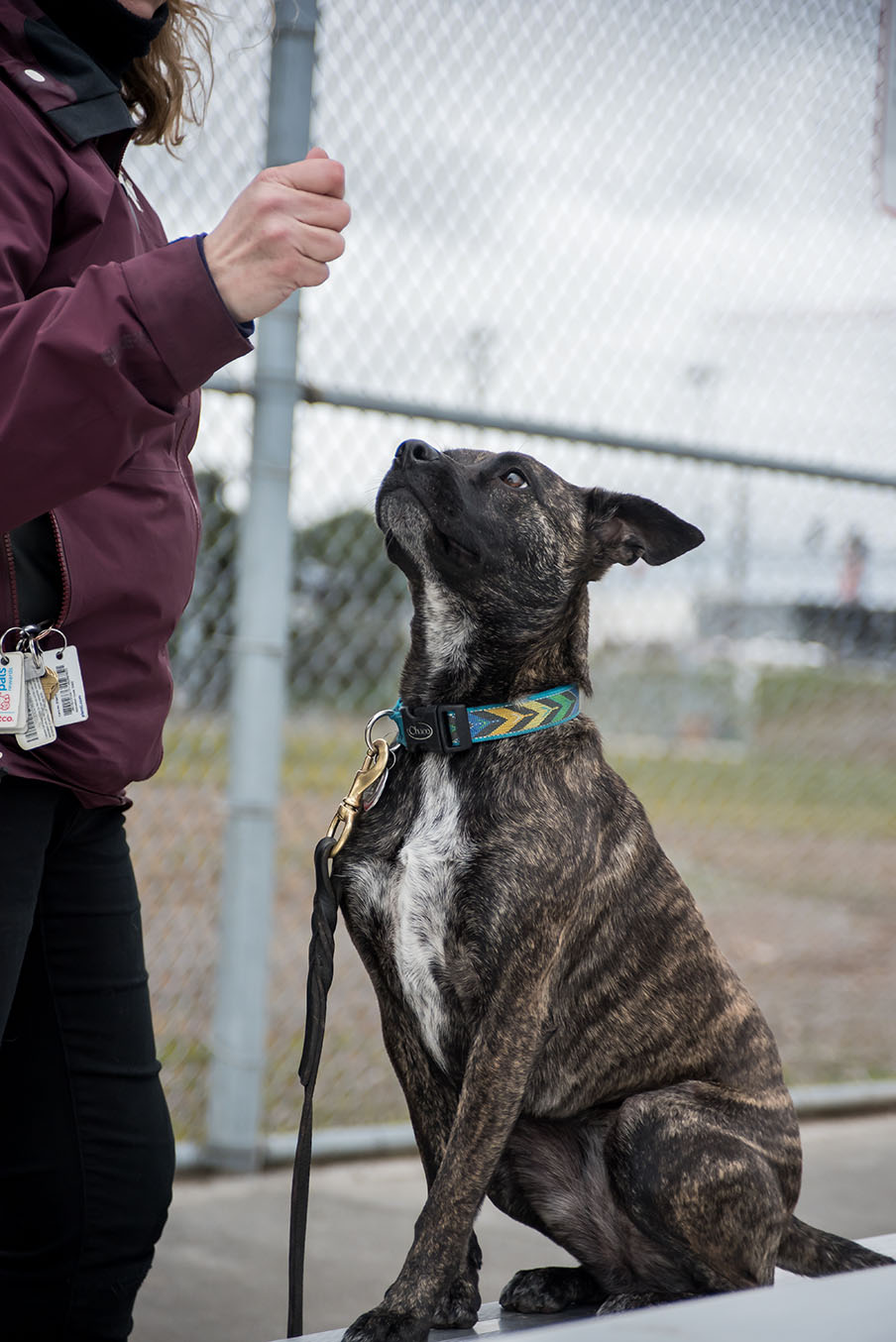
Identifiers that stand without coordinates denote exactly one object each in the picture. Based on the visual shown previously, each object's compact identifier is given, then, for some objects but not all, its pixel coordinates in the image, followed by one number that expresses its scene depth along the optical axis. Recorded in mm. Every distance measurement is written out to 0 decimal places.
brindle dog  2407
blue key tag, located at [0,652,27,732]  2297
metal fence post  3337
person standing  2169
